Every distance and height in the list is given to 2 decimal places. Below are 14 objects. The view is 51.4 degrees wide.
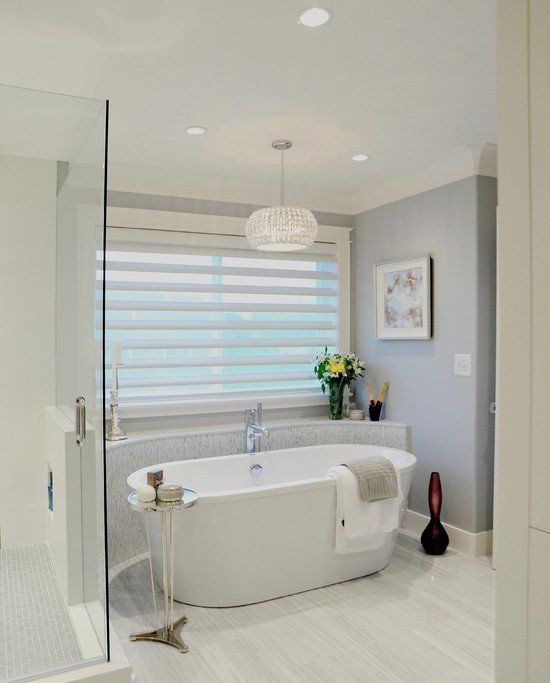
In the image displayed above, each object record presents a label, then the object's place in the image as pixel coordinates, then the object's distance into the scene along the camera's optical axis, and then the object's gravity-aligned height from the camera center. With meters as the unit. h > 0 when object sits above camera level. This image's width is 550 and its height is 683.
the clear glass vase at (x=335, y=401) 4.51 -0.45
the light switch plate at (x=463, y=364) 3.73 -0.13
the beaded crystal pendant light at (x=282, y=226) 3.46 +0.72
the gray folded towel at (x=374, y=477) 3.21 -0.76
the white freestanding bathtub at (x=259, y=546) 2.95 -1.08
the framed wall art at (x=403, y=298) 4.02 +0.35
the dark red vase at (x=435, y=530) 3.69 -1.20
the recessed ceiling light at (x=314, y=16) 2.05 +1.20
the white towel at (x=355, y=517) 3.17 -0.97
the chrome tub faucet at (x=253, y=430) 4.00 -0.60
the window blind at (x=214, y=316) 3.98 +0.21
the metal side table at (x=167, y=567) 2.62 -1.07
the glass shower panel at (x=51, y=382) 1.92 -0.16
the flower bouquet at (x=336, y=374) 4.48 -0.23
